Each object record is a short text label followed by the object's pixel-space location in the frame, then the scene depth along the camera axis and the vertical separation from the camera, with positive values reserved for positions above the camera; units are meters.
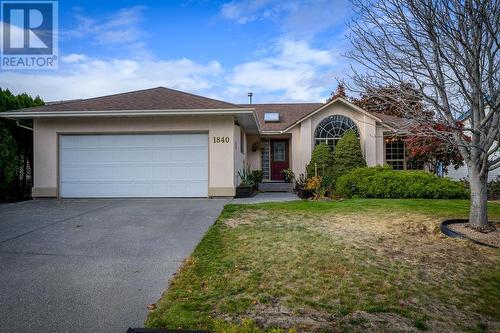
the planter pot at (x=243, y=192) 11.34 -0.79
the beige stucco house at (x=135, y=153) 10.92 +0.64
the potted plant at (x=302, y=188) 11.75 -0.70
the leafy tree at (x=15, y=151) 10.55 +0.74
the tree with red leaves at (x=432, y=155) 13.05 +0.71
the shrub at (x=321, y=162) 13.66 +0.39
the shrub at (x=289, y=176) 14.32 -0.29
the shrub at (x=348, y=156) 13.82 +0.65
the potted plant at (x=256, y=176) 15.10 -0.27
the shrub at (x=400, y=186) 10.89 -0.57
